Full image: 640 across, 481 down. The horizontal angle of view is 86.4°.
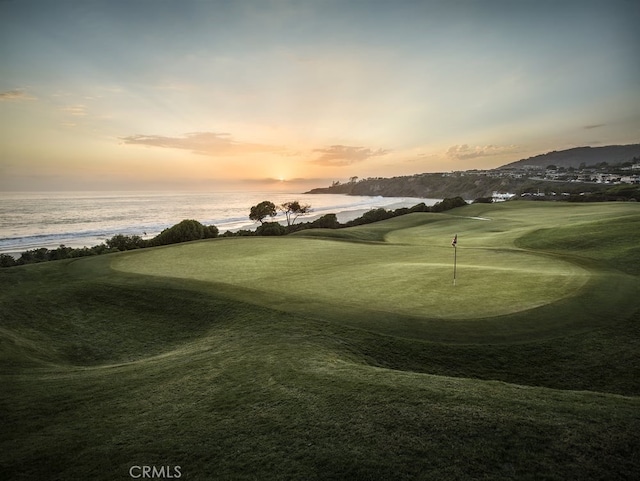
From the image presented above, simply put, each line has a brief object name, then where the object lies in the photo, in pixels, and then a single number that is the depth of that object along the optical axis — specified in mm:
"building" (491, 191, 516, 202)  131875
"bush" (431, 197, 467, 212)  84062
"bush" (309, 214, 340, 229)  70875
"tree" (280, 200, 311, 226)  89131
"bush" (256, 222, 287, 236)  55128
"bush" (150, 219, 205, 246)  43219
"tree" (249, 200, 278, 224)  78688
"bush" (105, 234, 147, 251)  42906
